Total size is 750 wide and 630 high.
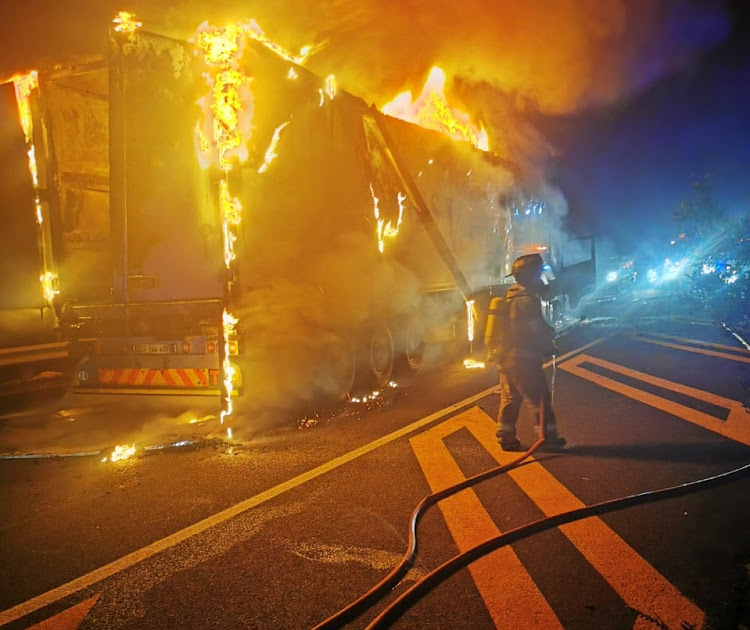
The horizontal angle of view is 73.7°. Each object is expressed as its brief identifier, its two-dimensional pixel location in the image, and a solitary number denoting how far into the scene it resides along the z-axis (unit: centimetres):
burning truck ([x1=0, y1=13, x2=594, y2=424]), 527
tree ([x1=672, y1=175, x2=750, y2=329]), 1770
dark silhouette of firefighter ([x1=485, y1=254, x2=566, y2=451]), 457
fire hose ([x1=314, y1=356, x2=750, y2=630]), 230
